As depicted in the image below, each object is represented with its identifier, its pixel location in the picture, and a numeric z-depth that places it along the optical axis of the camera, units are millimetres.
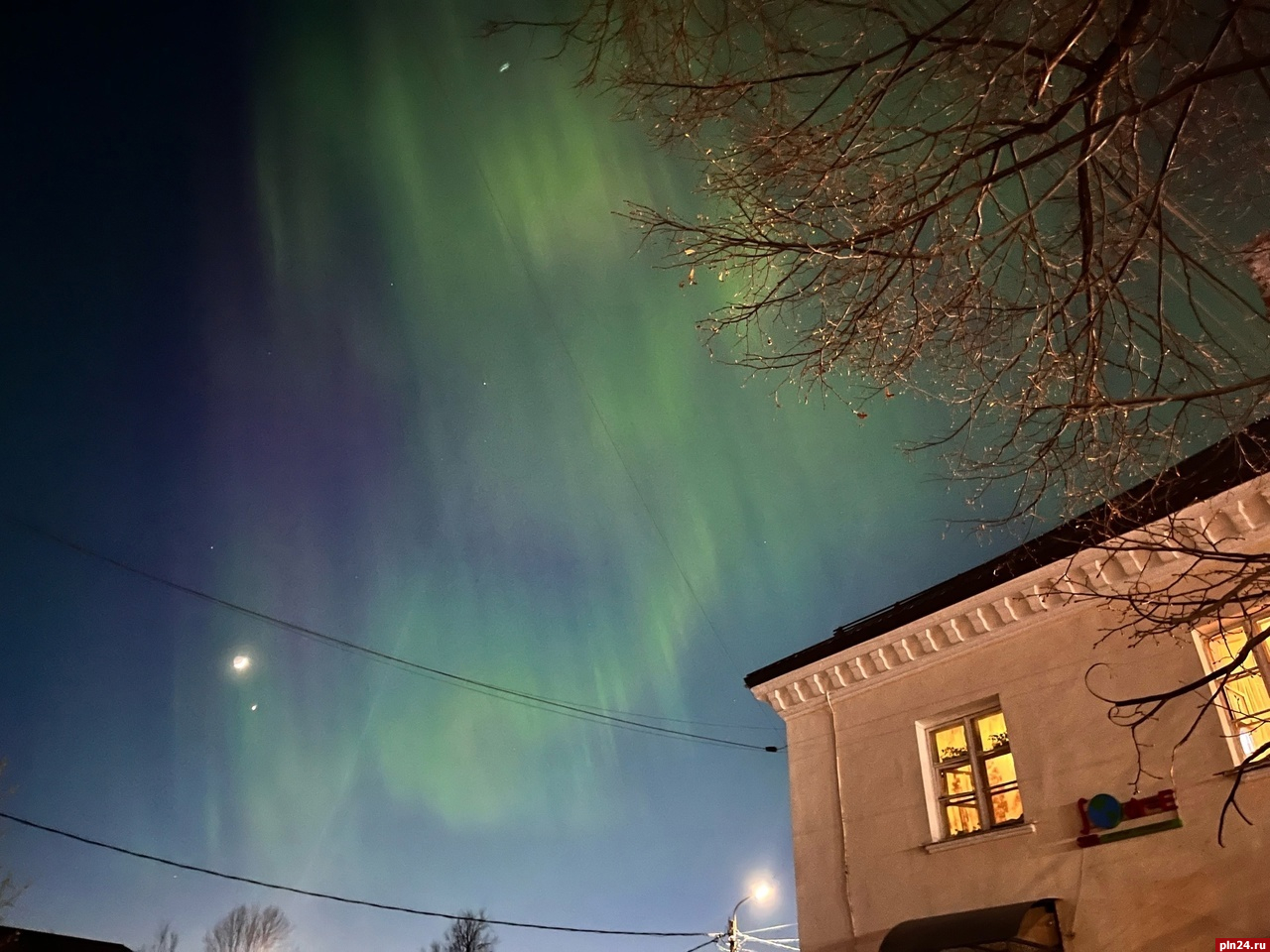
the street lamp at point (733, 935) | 21953
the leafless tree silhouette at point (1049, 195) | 4512
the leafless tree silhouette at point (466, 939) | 51000
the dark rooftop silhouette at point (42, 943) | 26125
